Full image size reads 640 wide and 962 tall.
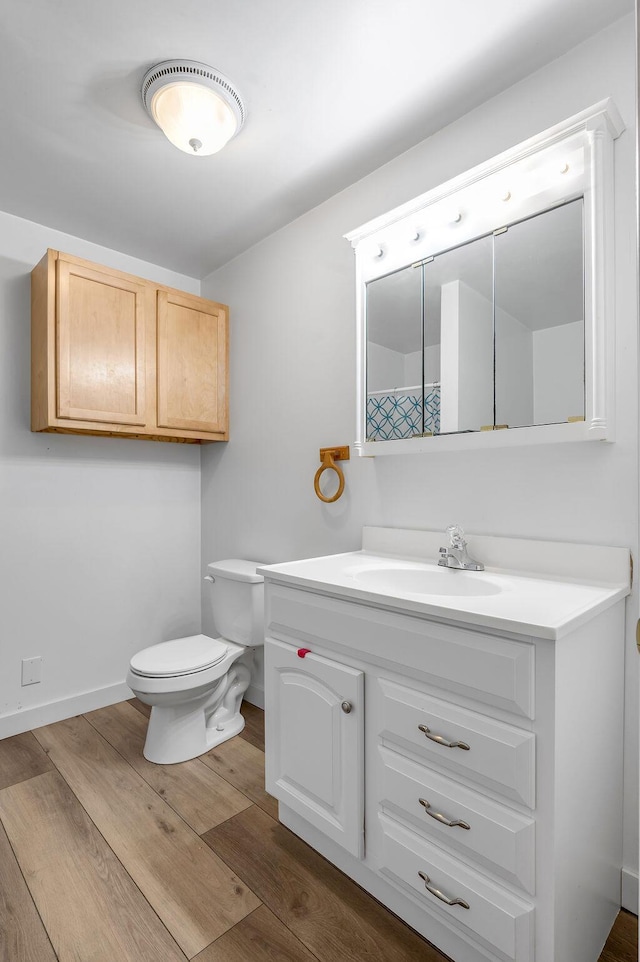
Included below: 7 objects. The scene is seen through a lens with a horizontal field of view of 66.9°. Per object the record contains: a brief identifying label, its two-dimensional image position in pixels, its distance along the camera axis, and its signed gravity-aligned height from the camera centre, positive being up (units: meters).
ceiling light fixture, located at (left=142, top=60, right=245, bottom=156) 1.43 +1.17
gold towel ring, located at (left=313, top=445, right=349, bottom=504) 2.02 +0.07
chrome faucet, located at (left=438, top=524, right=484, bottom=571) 1.53 -0.23
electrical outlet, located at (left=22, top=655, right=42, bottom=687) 2.23 -0.88
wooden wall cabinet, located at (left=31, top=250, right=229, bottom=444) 2.06 +0.59
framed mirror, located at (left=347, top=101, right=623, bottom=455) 1.32 +0.57
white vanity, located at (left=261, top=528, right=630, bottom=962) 0.95 -0.60
